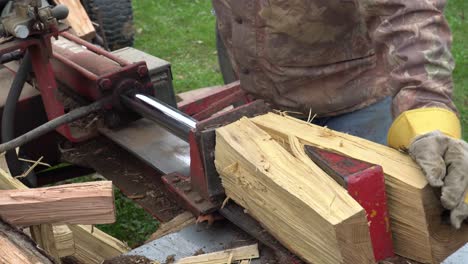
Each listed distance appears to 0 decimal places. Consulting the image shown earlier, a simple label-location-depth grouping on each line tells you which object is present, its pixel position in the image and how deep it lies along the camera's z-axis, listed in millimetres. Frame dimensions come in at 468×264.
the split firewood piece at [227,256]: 2125
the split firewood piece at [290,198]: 1821
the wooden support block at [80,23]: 4355
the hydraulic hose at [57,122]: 2773
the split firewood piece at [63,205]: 2131
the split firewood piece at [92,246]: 2654
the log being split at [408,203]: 1945
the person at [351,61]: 2324
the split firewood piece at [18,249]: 1941
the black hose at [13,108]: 3152
